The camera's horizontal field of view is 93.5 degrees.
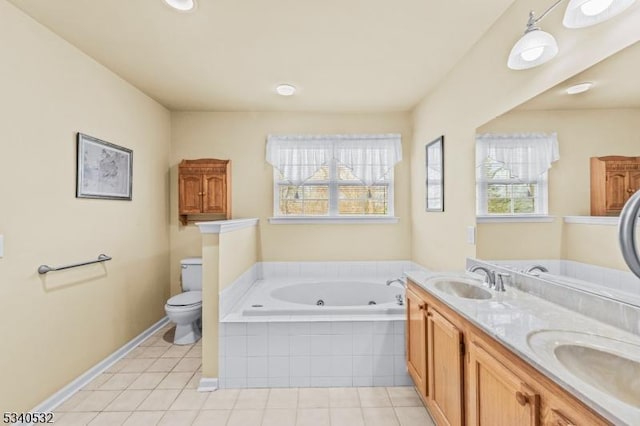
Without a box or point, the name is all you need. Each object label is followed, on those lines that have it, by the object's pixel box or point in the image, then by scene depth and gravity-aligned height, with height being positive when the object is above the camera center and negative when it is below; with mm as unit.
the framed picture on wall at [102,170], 2260 +387
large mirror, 1190 +272
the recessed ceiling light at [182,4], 1699 +1214
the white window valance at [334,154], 3475 +714
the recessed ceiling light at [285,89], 2803 +1202
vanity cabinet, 871 -631
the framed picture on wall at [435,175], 2689 +379
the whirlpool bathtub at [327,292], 3025 -805
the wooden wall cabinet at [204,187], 3395 +328
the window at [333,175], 3480 +480
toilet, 2773 -831
